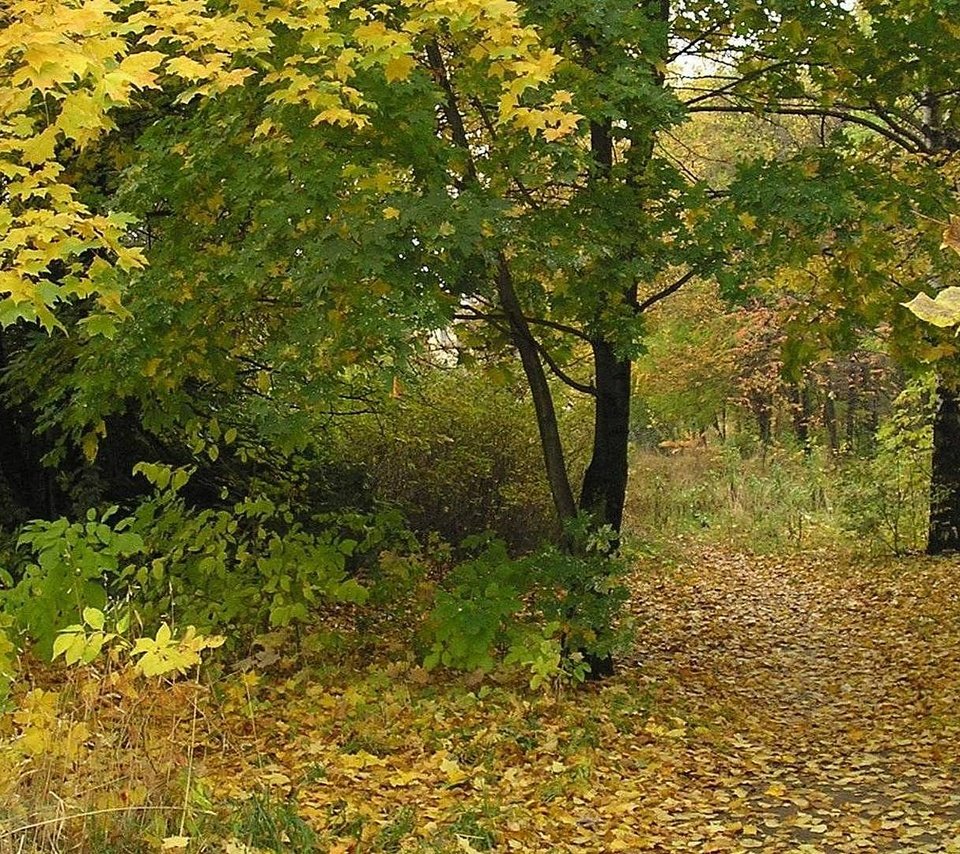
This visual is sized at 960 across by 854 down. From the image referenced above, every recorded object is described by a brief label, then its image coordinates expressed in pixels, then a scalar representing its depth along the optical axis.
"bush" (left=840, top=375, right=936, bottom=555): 12.74
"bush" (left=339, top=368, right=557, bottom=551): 10.89
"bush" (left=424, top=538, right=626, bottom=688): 6.58
